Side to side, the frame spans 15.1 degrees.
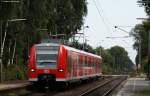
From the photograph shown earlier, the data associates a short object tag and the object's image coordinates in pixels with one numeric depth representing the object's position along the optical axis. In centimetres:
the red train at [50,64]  3494
